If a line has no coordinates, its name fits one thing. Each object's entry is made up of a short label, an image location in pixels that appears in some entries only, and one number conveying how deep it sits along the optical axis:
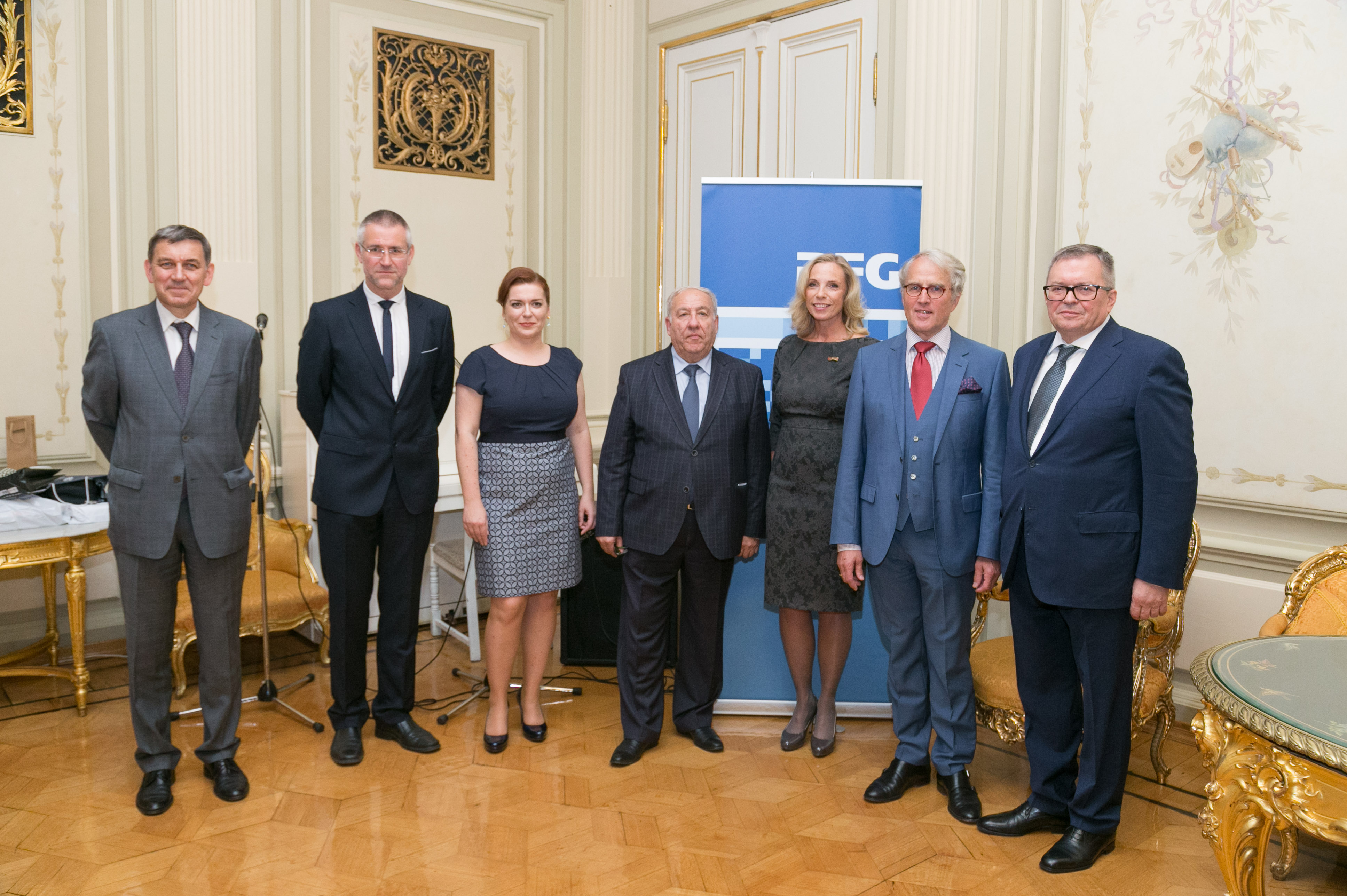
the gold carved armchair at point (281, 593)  3.99
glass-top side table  1.75
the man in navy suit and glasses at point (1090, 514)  2.52
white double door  4.80
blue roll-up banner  3.79
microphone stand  3.73
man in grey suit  2.87
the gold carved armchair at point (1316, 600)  2.87
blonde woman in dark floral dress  3.29
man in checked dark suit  3.28
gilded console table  3.64
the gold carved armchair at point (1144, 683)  3.13
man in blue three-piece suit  2.95
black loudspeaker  4.34
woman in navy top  3.34
